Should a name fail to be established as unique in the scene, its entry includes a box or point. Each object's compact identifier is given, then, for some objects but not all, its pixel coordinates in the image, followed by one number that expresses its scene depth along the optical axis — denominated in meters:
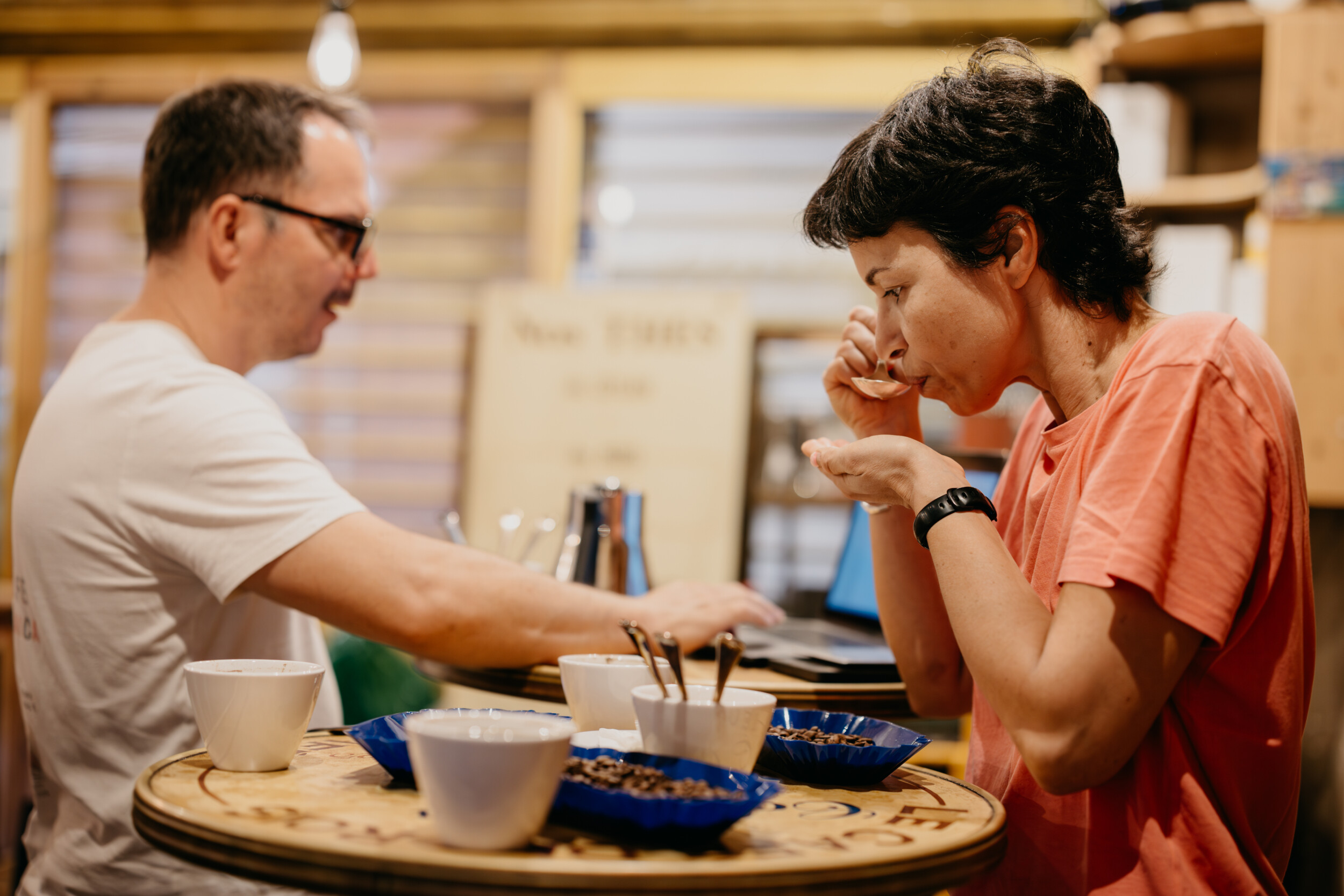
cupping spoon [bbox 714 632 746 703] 0.96
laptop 1.61
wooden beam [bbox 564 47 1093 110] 3.57
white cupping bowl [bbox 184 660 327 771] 1.02
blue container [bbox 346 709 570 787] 1.01
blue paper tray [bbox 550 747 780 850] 0.82
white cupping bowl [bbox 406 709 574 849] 0.78
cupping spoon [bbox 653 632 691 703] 0.96
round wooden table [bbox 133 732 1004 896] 0.77
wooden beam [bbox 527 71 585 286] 3.69
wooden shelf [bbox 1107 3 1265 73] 2.96
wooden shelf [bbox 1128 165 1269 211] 2.93
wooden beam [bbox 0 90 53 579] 3.88
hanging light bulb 2.84
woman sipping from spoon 0.97
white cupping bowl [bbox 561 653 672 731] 1.11
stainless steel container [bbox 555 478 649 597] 1.93
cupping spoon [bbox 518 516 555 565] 2.11
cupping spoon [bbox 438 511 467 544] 1.92
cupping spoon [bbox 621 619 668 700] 1.00
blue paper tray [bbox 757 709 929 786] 1.06
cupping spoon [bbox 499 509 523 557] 2.17
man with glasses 1.33
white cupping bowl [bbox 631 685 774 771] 0.96
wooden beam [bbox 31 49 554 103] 3.73
